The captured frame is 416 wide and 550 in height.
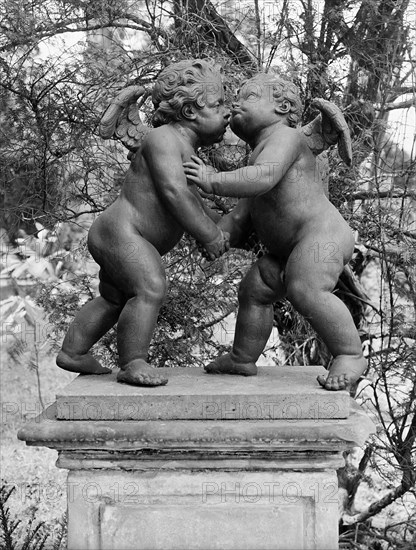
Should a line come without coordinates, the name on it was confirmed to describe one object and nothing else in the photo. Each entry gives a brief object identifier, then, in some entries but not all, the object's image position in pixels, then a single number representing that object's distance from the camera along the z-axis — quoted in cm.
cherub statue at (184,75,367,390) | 246
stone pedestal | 236
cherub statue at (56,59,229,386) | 251
